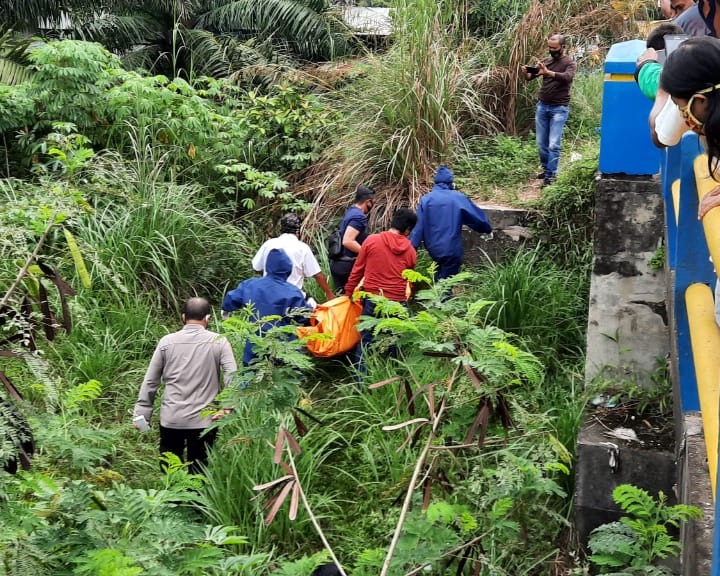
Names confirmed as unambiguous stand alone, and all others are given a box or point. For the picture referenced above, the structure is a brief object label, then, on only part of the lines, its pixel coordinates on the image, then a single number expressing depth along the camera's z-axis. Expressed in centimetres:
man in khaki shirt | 478
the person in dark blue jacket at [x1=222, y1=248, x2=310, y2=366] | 547
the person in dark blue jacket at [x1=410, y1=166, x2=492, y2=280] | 663
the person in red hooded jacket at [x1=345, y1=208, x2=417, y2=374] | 594
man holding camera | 850
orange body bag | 602
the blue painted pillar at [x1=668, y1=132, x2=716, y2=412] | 269
